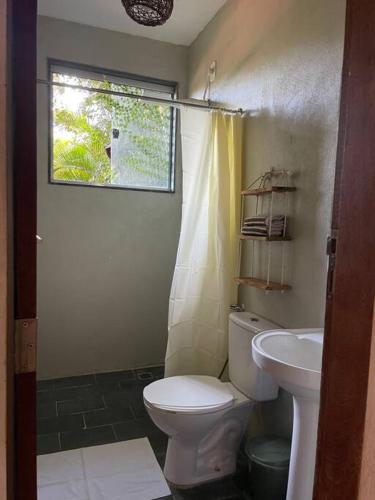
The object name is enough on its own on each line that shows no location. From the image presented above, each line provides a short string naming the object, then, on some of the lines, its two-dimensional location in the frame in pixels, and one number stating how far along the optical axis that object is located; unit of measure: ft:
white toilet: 5.41
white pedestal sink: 3.85
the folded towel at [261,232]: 5.76
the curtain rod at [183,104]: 7.04
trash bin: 5.07
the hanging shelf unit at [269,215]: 5.70
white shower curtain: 7.14
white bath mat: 5.43
